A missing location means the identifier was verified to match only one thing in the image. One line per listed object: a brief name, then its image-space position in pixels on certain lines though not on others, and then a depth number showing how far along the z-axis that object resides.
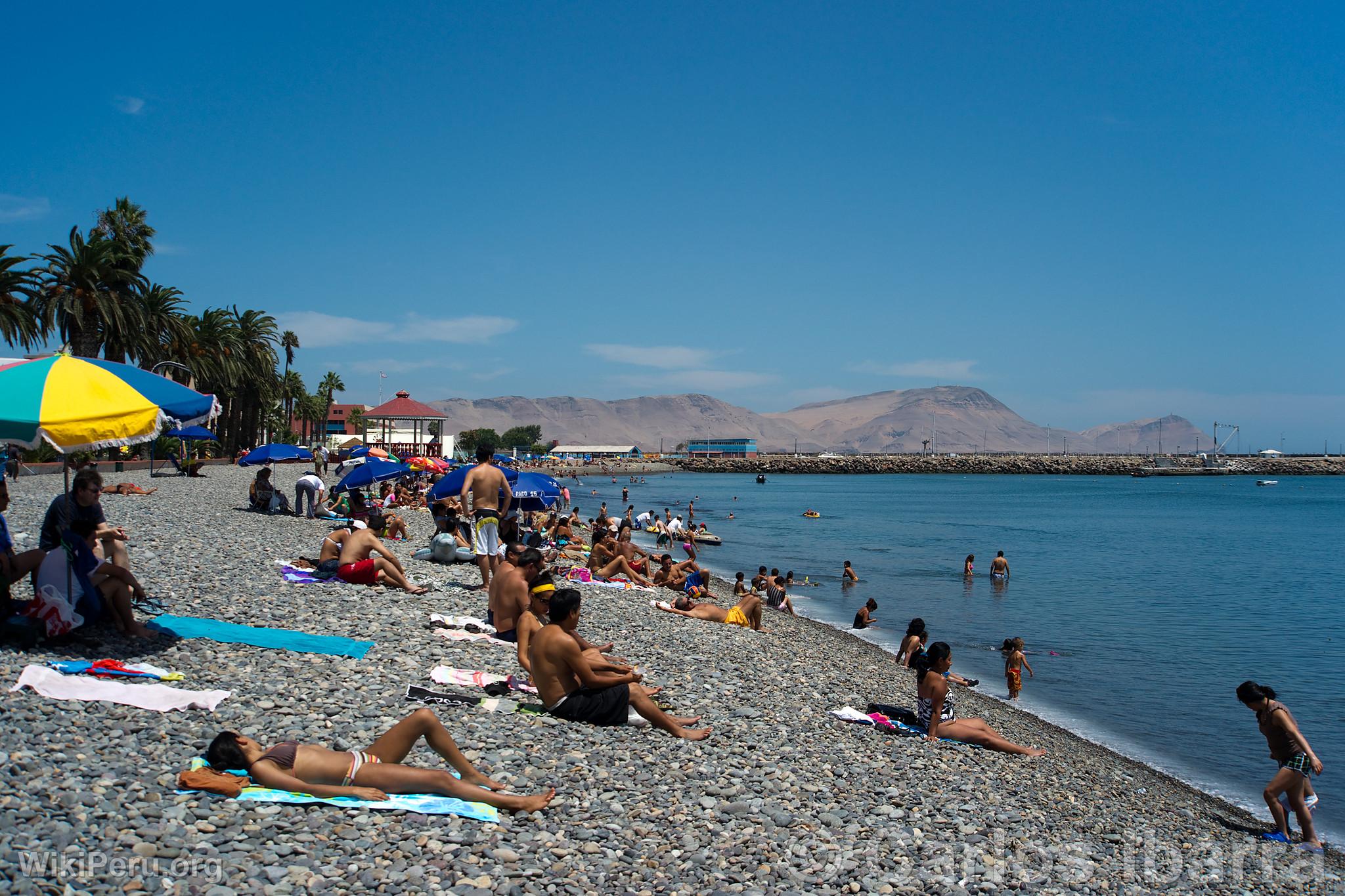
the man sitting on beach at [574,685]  6.62
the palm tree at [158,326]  34.94
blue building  176.25
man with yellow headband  6.89
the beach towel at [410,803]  4.52
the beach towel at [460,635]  8.86
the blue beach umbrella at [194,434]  30.06
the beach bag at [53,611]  6.52
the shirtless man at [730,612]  13.86
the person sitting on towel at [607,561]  16.94
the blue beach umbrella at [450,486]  14.87
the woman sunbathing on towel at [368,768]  4.64
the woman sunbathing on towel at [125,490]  21.09
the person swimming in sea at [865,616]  17.94
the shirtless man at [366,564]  10.84
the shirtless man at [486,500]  10.42
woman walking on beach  7.34
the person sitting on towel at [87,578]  6.61
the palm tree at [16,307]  29.03
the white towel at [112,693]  5.59
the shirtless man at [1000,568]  26.33
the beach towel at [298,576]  10.73
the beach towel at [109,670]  6.04
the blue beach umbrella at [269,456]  22.58
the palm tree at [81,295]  30.38
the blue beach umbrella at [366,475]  19.38
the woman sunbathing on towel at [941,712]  8.35
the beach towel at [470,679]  7.36
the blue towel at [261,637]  7.57
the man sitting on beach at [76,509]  6.92
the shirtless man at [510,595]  8.73
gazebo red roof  70.43
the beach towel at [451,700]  6.69
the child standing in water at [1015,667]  12.90
